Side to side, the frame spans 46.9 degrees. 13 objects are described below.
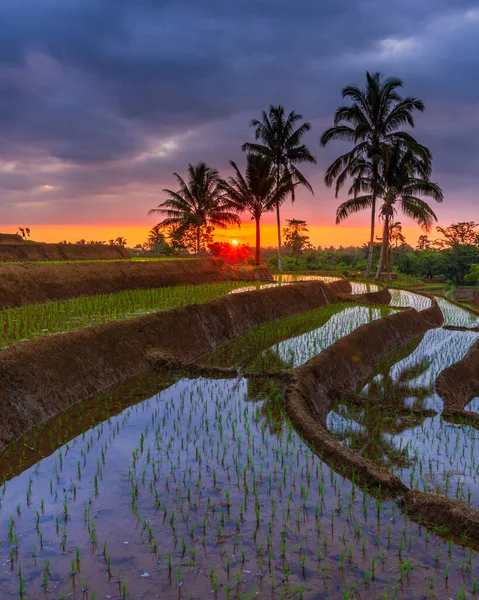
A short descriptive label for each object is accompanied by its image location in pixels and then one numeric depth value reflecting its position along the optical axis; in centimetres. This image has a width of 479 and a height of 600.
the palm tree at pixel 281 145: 3325
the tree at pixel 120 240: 5790
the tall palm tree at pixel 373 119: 2886
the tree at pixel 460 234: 5022
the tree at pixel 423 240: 6581
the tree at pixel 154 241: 5983
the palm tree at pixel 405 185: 2928
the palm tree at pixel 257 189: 3162
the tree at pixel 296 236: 5648
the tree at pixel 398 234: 5119
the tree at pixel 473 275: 3369
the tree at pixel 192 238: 3498
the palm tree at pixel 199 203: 3419
